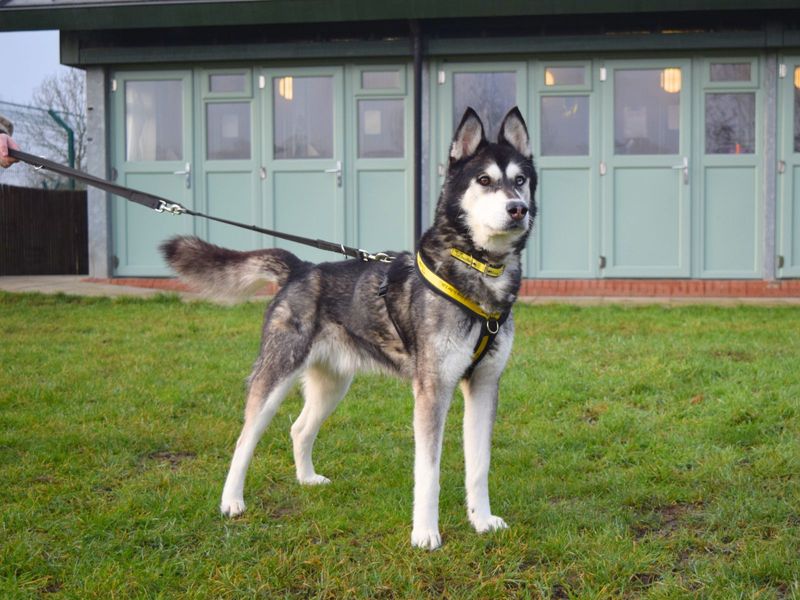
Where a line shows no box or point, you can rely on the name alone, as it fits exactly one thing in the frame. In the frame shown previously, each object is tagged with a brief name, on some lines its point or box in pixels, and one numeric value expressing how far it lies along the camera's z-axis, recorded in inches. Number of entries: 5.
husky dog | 138.1
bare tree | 695.7
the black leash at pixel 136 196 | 168.7
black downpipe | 431.9
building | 429.4
